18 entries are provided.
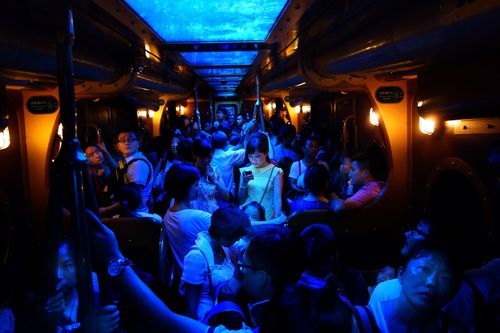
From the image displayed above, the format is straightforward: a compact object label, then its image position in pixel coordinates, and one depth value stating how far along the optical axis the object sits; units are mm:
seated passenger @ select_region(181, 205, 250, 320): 2367
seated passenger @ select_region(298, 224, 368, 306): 2209
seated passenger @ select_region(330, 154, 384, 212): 4133
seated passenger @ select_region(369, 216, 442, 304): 2038
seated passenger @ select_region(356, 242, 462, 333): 1653
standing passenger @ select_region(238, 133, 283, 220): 4156
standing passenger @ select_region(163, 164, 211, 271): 3033
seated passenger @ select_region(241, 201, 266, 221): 3654
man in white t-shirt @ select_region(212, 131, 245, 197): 5062
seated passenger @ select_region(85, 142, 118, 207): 4527
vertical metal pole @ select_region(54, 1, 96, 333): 1168
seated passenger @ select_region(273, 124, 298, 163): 7030
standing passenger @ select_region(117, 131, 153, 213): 4332
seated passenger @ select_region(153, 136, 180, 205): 4977
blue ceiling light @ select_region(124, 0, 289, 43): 2977
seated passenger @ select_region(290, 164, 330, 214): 3834
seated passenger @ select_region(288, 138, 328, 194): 4905
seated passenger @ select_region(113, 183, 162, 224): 3990
